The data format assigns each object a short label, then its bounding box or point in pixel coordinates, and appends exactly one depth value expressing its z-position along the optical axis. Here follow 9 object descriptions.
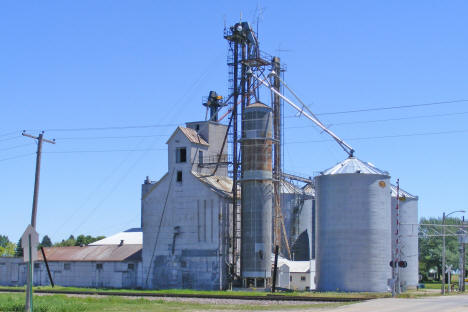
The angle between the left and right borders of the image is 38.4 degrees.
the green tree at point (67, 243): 141.35
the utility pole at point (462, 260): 61.31
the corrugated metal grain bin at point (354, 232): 56.62
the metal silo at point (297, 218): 69.62
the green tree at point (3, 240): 190.25
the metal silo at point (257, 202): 58.91
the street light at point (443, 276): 52.90
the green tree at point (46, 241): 163.82
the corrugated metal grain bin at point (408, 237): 66.06
